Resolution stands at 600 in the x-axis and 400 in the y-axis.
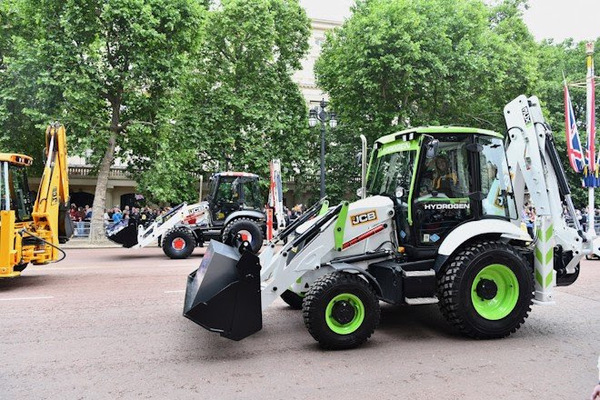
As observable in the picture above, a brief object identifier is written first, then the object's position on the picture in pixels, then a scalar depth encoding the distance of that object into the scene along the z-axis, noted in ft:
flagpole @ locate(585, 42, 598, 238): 43.75
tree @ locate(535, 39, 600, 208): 86.22
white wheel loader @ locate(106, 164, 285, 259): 46.14
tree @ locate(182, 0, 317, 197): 78.64
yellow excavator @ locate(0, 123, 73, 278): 28.57
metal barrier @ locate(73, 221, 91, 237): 71.46
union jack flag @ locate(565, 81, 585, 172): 26.53
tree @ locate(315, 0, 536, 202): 69.26
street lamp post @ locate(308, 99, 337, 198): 62.80
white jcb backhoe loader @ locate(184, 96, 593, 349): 17.21
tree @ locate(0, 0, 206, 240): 58.29
